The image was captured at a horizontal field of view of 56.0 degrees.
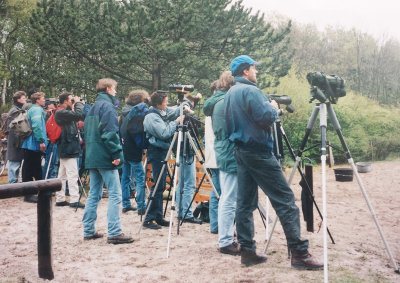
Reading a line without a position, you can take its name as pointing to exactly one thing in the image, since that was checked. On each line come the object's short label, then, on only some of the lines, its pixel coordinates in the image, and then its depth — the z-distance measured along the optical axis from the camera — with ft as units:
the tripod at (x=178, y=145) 15.40
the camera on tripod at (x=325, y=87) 11.49
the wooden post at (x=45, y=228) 11.16
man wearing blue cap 11.04
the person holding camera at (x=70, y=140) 21.33
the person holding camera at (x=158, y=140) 16.58
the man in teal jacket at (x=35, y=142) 21.62
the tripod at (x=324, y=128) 10.98
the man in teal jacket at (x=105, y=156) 14.53
